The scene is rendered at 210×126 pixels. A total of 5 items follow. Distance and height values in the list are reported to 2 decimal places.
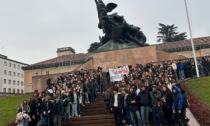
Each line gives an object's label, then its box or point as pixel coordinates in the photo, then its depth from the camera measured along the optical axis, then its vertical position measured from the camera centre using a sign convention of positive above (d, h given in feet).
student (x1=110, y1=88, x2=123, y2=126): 26.05 -2.55
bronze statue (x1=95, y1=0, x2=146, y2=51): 62.44 +20.21
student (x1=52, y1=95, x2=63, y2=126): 26.83 -2.76
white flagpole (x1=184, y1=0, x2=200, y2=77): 47.05 +10.23
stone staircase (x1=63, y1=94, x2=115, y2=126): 28.23 -4.17
